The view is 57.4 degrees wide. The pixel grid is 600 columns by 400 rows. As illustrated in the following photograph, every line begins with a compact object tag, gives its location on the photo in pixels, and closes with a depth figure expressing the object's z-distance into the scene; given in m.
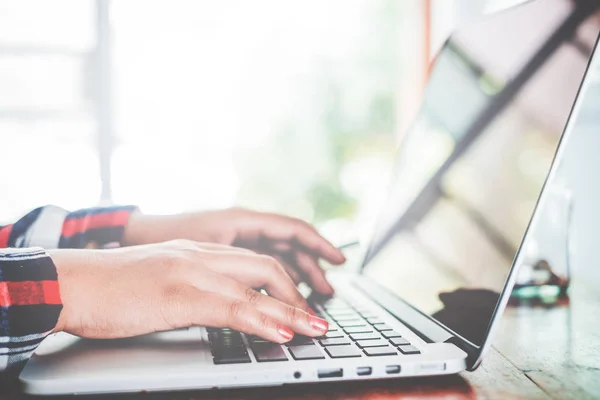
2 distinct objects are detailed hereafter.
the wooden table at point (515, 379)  0.38
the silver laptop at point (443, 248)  0.39
